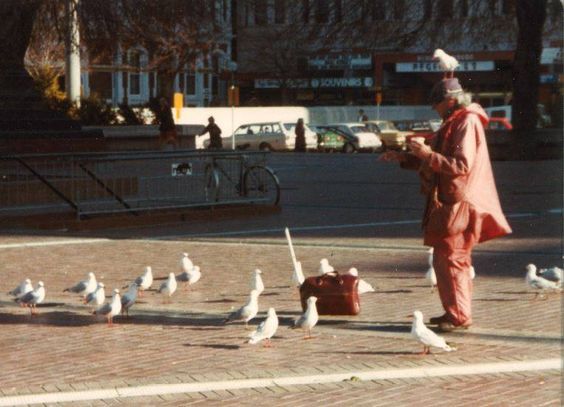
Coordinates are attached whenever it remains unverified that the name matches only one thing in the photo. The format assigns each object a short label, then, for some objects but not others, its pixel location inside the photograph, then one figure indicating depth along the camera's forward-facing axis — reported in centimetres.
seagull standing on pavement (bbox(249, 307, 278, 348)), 927
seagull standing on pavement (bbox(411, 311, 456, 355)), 877
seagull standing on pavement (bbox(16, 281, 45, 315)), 1098
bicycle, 2038
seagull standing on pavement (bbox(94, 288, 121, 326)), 1033
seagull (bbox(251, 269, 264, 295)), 1120
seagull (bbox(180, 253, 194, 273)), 1250
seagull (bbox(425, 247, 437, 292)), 1213
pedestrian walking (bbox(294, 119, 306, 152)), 5500
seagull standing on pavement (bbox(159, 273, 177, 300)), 1155
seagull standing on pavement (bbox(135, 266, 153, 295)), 1160
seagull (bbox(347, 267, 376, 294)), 1126
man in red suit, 950
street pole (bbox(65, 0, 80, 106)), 2848
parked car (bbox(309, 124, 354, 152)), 5678
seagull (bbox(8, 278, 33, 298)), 1113
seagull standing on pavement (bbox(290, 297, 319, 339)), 959
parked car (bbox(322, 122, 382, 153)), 5667
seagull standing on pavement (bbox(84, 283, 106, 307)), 1091
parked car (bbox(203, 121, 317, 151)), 5809
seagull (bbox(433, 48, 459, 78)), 965
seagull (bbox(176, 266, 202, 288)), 1234
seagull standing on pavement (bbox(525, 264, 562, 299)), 1129
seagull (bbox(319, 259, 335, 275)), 1164
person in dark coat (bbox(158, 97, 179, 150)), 3644
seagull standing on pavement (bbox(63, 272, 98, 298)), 1130
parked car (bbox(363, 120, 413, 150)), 5841
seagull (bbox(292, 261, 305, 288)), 1092
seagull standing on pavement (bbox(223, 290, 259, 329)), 997
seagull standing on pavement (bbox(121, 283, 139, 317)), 1065
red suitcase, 1020
